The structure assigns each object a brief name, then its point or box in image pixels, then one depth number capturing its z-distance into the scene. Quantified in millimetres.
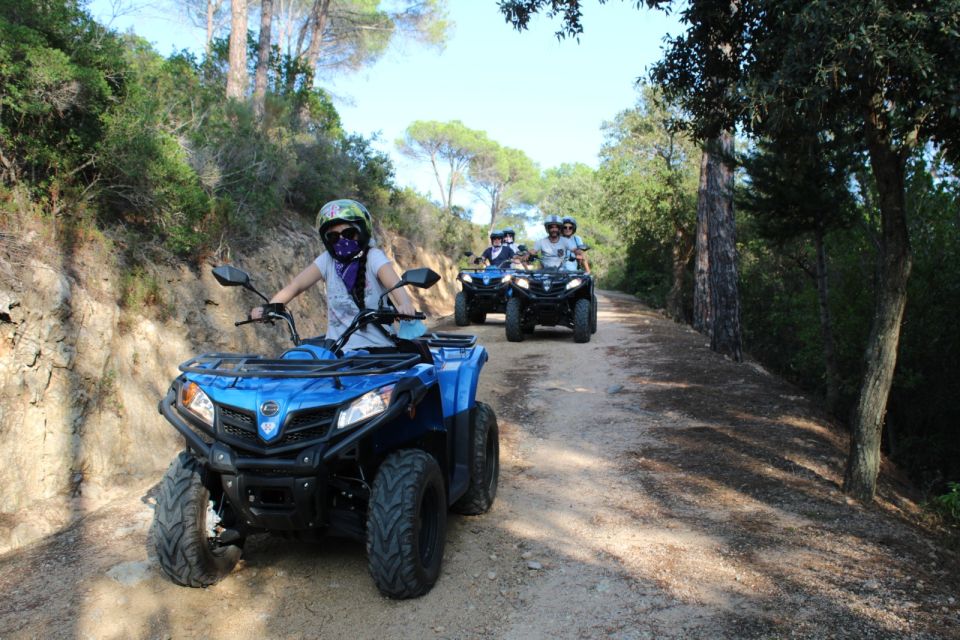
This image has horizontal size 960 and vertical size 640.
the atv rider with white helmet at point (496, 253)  16109
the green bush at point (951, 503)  6117
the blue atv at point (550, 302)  12703
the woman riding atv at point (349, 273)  4395
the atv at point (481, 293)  14844
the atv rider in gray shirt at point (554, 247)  13359
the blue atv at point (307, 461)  3432
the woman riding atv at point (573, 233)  13322
